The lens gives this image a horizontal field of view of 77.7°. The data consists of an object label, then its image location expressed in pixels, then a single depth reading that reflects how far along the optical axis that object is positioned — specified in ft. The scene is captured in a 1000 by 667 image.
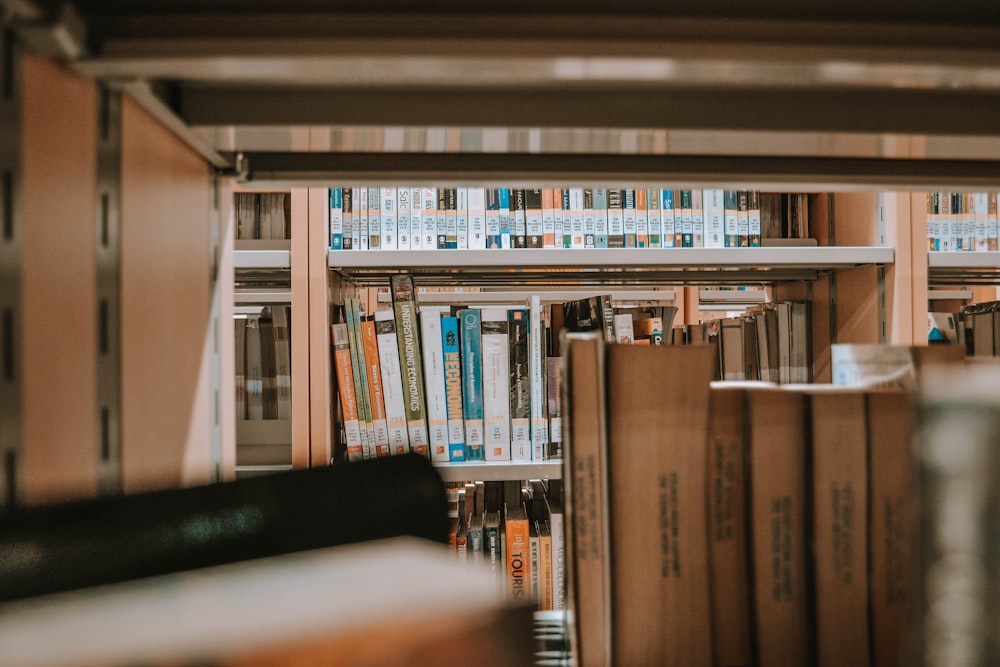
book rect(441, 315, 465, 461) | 4.70
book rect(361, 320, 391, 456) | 4.68
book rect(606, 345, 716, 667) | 1.65
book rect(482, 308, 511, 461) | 4.73
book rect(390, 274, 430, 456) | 4.66
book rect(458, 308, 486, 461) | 4.72
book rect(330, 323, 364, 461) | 4.69
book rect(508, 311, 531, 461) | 4.78
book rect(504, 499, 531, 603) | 4.92
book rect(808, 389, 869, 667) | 1.63
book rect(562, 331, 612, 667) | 1.62
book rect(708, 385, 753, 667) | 1.72
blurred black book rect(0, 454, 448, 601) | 0.93
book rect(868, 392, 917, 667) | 1.62
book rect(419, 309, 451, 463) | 4.68
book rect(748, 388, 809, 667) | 1.66
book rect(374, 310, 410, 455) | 4.68
